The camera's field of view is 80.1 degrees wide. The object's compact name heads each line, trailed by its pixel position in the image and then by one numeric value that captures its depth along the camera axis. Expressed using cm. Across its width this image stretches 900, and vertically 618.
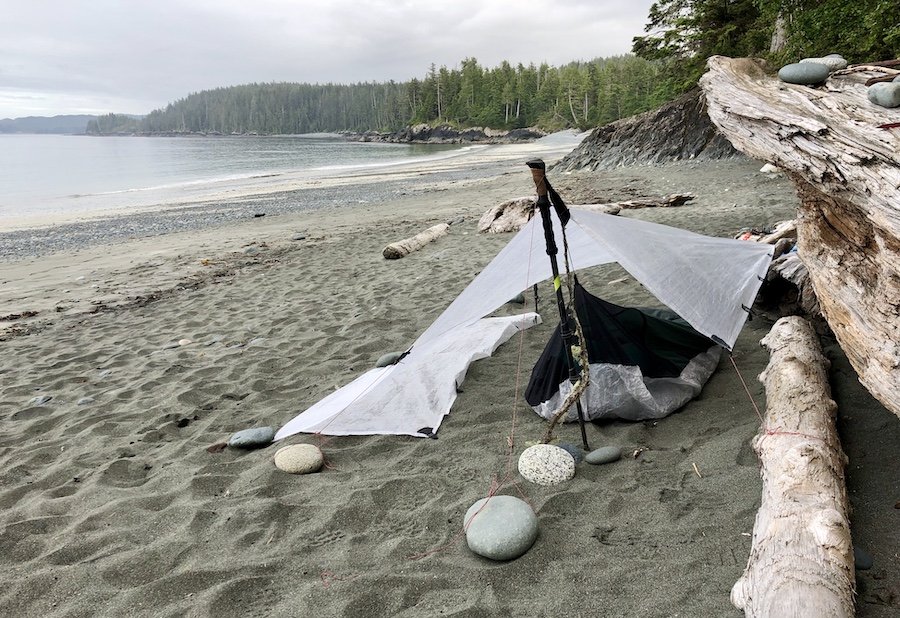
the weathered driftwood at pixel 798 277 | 443
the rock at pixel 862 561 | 222
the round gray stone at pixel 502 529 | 277
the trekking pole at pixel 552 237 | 327
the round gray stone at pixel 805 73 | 341
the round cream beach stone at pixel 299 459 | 380
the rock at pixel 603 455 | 349
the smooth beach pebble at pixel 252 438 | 419
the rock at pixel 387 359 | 527
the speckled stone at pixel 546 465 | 336
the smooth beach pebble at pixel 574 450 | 358
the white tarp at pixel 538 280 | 389
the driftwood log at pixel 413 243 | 1025
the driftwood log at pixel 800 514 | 186
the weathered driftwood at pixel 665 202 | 1170
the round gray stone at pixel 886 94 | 269
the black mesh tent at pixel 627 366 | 396
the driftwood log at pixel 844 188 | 235
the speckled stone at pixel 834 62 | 348
